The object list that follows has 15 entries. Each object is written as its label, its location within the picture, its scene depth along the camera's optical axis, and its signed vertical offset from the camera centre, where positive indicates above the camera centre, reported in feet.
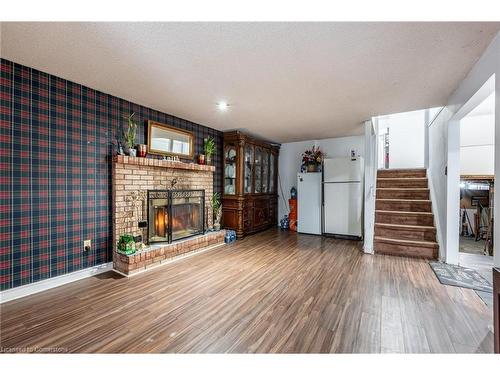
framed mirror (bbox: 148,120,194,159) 11.25 +2.47
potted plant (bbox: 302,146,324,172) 17.38 +2.13
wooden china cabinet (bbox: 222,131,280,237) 15.65 +0.14
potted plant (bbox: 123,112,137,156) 9.96 +2.26
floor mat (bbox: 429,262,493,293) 8.07 -3.55
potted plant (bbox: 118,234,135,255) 9.26 -2.49
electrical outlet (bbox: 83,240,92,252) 8.80 -2.39
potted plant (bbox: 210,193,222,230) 14.68 -1.59
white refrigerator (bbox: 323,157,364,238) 15.24 -0.68
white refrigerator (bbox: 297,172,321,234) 16.80 -1.26
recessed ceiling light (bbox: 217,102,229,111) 10.44 +3.88
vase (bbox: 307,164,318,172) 17.40 +1.44
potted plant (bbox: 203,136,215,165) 14.38 +2.43
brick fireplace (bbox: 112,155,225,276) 9.60 -1.18
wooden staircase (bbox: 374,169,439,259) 11.84 -1.73
